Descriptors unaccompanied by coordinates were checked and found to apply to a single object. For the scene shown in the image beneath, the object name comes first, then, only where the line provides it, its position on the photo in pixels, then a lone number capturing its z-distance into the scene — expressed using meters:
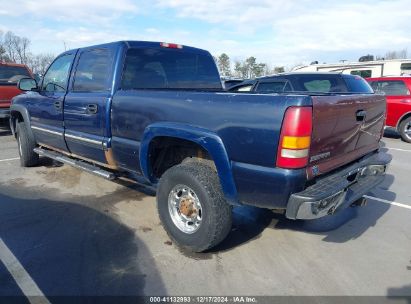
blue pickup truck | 2.72
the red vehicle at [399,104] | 10.03
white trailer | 16.38
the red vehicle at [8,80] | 10.28
